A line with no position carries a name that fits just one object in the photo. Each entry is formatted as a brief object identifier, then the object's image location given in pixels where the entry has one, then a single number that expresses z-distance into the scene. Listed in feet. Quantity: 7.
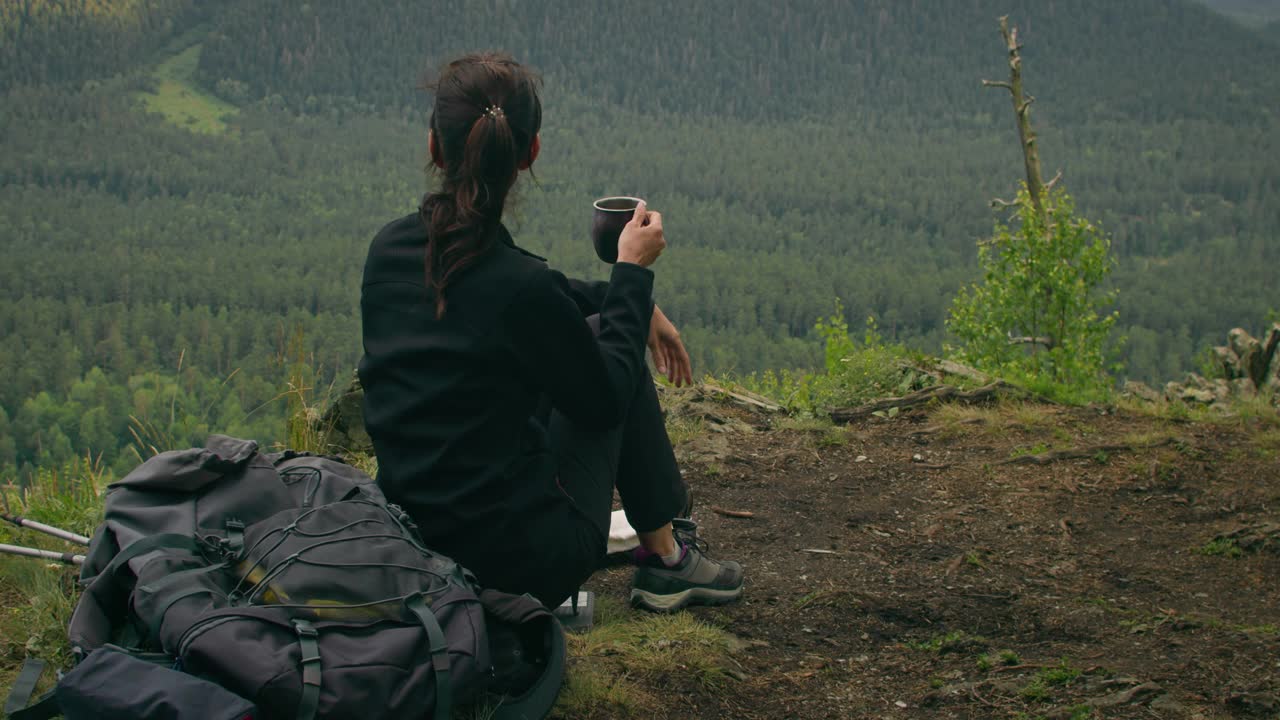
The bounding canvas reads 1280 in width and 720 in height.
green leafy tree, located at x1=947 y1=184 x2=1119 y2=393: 43.55
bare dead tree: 51.80
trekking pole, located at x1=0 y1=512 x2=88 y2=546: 8.83
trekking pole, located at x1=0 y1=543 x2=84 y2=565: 8.66
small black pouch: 5.84
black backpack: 6.39
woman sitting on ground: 7.80
